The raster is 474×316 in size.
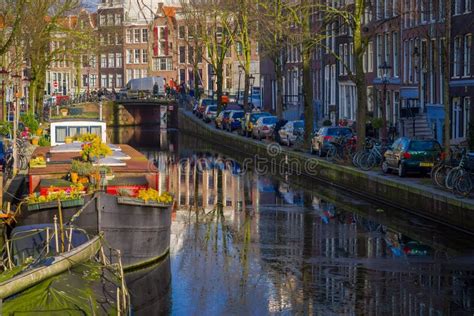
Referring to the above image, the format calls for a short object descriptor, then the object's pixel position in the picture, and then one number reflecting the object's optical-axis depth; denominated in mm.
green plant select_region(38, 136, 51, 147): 45291
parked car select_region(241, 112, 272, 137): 70500
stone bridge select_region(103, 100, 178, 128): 105000
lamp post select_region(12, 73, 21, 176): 38684
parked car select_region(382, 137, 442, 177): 39031
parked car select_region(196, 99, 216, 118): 95725
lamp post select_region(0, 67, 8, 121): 37156
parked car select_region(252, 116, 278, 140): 66312
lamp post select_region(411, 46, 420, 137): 57562
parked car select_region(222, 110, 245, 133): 78750
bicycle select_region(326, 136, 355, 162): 46519
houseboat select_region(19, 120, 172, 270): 22859
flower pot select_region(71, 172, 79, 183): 25297
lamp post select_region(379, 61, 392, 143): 58400
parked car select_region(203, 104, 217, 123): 91375
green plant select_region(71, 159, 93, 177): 25766
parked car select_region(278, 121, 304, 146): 58938
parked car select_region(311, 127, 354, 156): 50562
